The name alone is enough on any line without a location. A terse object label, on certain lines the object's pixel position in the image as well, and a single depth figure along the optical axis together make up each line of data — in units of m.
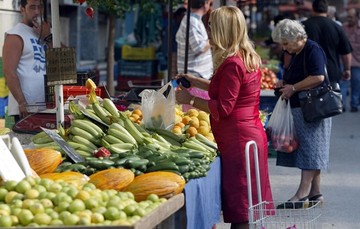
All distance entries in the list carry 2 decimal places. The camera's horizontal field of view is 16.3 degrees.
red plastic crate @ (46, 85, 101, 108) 10.60
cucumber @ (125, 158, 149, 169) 7.82
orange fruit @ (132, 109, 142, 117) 10.53
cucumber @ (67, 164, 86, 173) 7.67
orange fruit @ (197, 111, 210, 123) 10.99
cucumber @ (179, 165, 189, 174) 7.80
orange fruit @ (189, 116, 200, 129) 10.53
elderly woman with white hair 11.24
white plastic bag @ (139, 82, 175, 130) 9.59
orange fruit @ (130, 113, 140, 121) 10.39
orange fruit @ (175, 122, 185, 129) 10.33
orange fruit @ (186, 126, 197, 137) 10.07
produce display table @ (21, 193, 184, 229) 5.68
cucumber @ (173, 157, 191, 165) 7.98
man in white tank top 10.76
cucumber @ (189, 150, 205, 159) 8.48
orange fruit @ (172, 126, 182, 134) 10.01
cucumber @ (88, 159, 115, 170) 7.75
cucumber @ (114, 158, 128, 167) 7.79
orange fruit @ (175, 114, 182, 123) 10.69
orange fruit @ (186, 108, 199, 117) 11.29
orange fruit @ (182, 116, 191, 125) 10.73
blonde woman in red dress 8.44
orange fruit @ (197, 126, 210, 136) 10.32
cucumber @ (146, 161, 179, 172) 7.80
